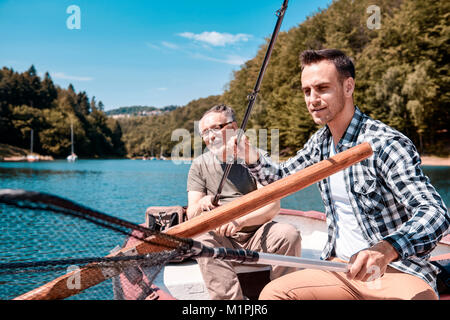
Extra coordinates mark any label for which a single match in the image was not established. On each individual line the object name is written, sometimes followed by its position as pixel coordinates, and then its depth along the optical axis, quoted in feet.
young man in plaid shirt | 5.00
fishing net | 3.79
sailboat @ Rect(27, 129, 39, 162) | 234.38
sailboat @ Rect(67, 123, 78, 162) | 251.39
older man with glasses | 7.95
